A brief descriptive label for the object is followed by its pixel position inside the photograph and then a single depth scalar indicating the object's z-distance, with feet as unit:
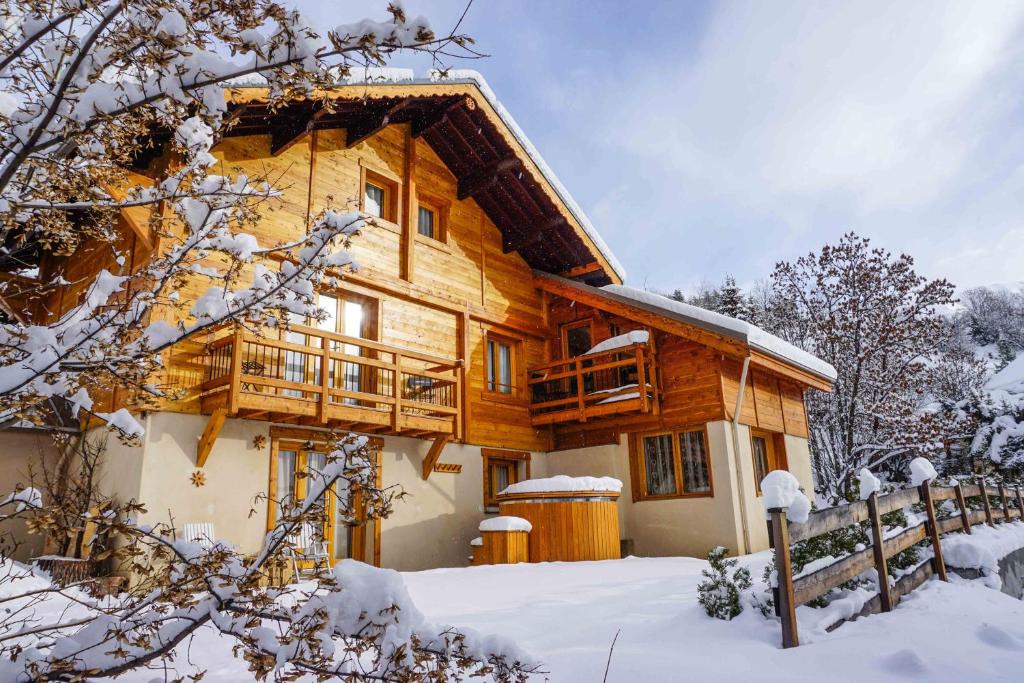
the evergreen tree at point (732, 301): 79.15
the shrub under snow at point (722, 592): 16.87
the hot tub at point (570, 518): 34.27
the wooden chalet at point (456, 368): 31.24
